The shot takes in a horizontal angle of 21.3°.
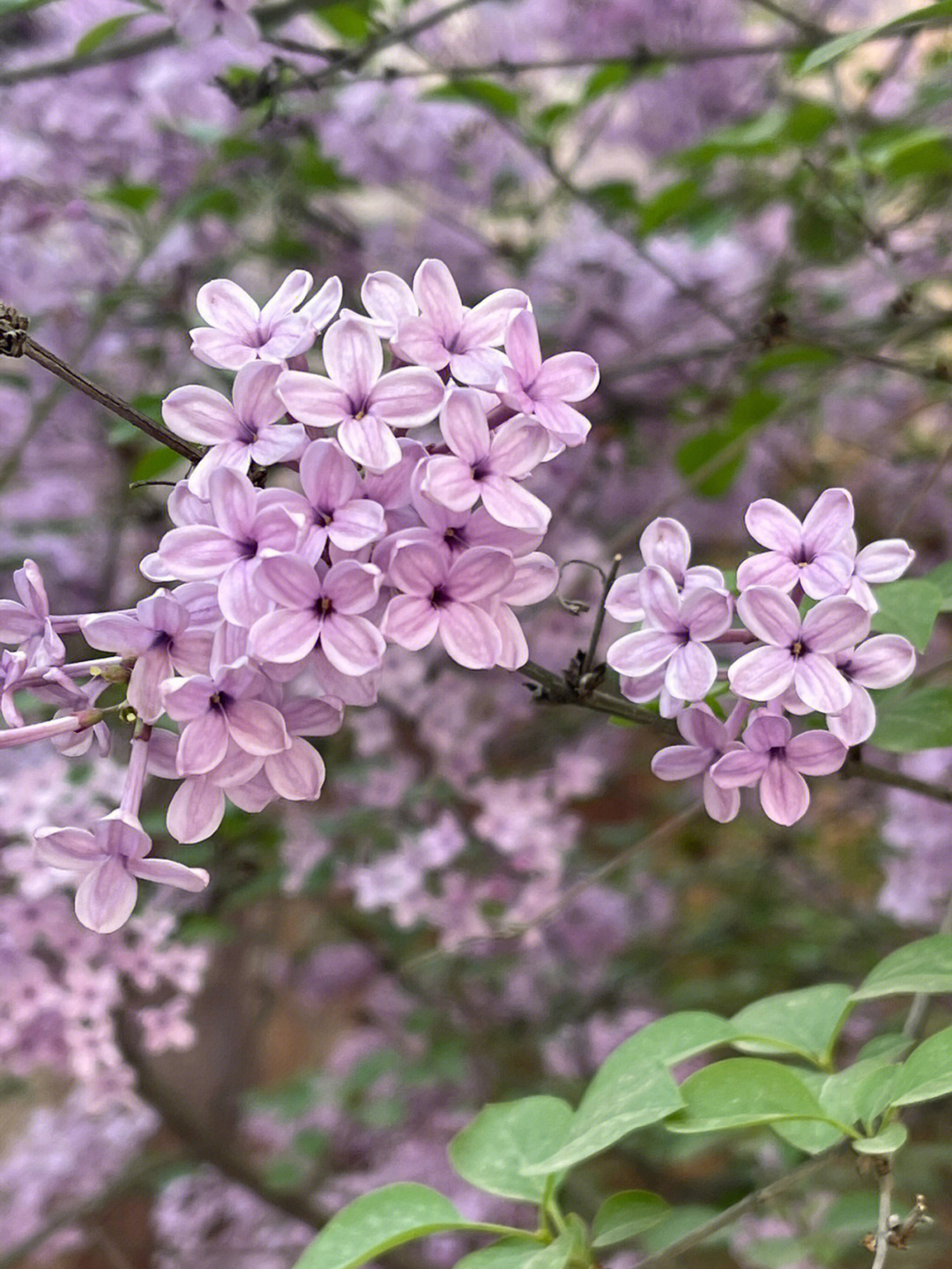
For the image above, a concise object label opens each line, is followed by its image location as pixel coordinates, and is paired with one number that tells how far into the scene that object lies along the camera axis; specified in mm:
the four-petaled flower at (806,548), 259
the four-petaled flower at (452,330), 256
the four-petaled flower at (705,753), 262
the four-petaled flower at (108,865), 252
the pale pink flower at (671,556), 265
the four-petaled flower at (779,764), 259
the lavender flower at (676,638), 257
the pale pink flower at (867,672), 260
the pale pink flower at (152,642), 249
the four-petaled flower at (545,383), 258
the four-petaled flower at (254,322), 259
